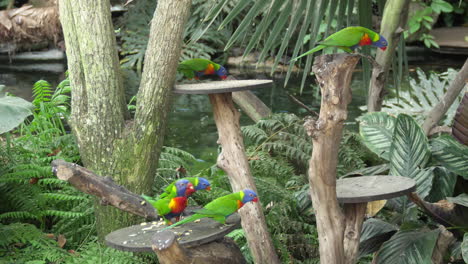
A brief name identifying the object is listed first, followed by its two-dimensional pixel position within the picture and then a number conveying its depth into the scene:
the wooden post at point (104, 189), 4.31
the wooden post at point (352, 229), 4.66
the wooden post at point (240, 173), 5.47
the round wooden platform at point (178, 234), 4.07
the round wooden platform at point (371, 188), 4.19
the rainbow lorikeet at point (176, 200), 4.36
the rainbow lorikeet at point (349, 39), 4.24
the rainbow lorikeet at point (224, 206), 4.15
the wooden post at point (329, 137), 4.10
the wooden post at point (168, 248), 3.79
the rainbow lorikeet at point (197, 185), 4.40
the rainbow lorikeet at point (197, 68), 5.65
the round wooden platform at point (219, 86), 4.91
